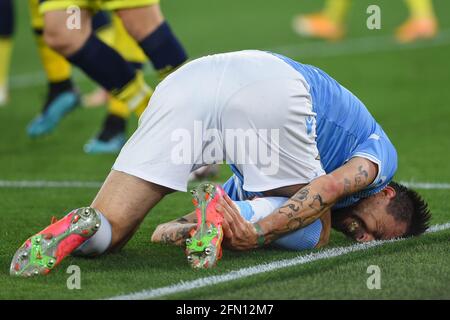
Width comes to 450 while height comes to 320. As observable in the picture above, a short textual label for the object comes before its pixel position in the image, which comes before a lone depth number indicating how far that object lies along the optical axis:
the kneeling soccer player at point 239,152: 9.52
